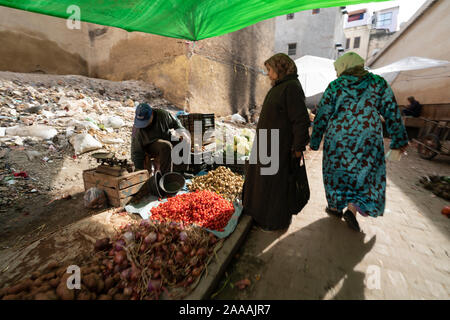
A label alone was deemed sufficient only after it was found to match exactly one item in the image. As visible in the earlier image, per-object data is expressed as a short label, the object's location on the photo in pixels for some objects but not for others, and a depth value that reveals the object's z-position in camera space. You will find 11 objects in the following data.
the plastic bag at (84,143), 4.28
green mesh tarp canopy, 2.28
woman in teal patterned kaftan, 2.12
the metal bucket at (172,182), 3.20
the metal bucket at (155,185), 2.99
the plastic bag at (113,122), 5.46
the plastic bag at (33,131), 4.34
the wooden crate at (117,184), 2.71
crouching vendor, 3.29
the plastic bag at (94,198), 2.68
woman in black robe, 1.98
